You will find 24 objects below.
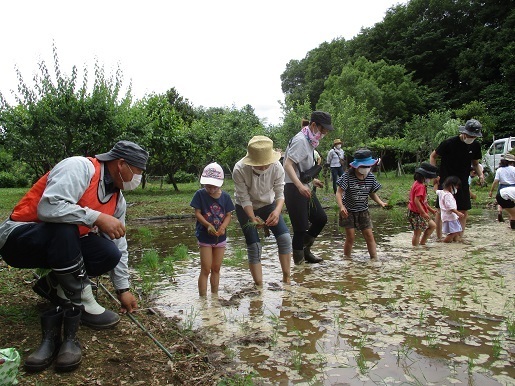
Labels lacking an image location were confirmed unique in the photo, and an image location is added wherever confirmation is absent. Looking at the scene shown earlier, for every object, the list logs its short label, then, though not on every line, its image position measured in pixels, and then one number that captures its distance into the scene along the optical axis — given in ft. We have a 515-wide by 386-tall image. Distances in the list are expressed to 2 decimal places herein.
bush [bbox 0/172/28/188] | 107.04
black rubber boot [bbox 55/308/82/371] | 7.68
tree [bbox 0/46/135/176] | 46.29
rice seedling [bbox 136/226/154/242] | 25.02
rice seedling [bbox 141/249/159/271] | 17.01
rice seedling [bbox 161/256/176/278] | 16.66
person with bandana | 16.20
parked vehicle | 61.98
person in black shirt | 21.22
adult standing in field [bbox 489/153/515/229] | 24.90
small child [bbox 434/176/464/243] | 21.33
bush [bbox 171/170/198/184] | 118.52
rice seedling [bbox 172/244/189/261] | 18.74
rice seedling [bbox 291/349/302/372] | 8.46
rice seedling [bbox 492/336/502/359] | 8.57
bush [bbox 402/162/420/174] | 97.94
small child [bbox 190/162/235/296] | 13.06
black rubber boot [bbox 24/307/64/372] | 7.61
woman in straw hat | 13.66
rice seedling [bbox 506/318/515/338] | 9.50
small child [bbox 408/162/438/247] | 20.56
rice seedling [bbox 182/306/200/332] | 10.64
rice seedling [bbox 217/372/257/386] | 7.67
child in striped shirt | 18.02
